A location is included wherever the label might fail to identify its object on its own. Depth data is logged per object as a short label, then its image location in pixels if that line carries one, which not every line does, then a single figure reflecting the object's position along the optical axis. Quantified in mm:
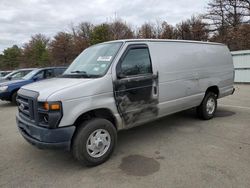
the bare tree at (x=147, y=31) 32656
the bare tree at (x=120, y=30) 33700
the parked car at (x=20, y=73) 12880
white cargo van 3373
